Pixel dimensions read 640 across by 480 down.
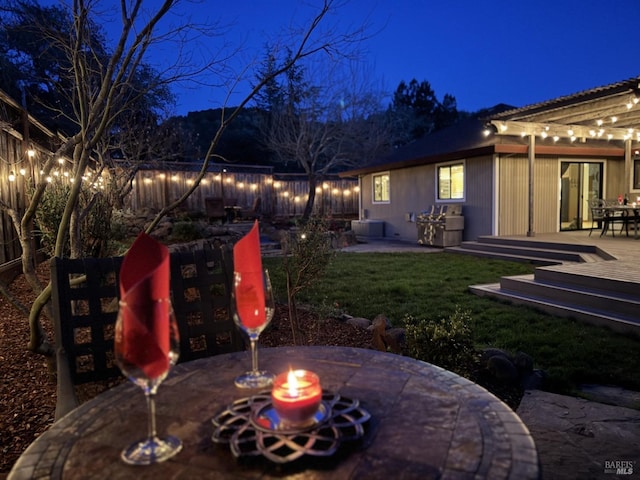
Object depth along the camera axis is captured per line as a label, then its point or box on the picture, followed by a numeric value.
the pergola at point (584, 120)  7.10
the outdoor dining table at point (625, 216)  8.75
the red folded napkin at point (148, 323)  0.83
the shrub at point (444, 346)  2.80
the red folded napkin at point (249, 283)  1.24
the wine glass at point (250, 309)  1.24
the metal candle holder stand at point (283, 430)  0.86
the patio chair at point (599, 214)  9.27
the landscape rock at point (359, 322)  4.14
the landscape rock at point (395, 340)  3.20
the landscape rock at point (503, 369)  2.96
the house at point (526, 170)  9.61
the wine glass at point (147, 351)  0.83
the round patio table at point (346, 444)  0.82
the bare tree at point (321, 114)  17.77
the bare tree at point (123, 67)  2.51
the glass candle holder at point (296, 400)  0.90
